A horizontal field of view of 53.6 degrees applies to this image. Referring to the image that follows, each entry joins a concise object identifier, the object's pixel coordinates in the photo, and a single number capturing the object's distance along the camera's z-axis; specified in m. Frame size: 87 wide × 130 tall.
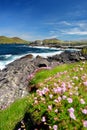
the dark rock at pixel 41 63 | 8.90
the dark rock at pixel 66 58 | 13.78
